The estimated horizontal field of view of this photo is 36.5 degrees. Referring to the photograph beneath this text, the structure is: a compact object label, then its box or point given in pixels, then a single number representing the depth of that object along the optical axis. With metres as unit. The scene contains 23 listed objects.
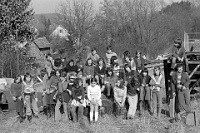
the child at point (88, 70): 9.59
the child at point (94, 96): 8.42
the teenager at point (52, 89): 8.76
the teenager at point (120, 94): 8.63
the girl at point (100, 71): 9.30
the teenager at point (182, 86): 8.30
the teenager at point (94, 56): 10.61
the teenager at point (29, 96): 8.75
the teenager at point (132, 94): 8.61
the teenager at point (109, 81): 9.04
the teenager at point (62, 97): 8.59
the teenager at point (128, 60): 9.54
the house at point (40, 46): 38.99
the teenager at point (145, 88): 8.73
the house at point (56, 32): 59.56
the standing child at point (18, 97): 8.75
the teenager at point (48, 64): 10.24
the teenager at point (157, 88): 8.66
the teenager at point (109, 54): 10.65
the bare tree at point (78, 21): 41.91
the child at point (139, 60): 9.78
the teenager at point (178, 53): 8.73
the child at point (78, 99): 8.48
